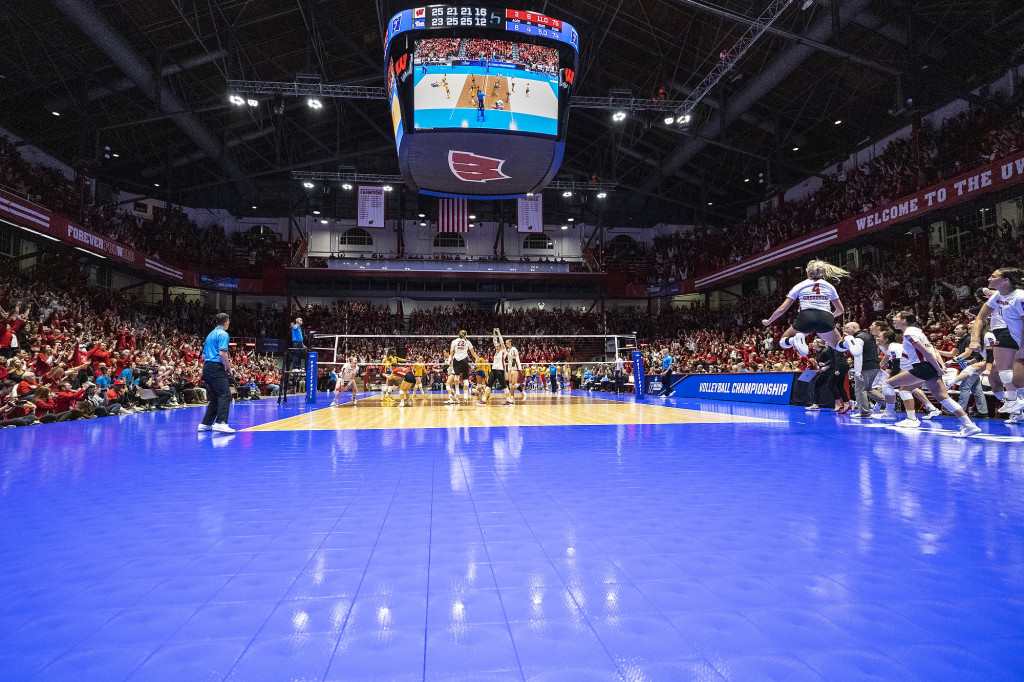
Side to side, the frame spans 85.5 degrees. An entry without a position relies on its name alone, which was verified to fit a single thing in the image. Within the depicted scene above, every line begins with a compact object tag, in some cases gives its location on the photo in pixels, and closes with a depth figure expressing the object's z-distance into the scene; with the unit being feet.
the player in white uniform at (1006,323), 19.62
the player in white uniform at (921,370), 22.79
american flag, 96.78
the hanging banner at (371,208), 91.76
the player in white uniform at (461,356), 44.96
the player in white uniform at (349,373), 53.06
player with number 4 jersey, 24.34
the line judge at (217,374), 27.35
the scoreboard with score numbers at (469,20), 43.60
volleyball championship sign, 49.11
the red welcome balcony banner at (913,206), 48.52
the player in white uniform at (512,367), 50.78
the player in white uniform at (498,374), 47.29
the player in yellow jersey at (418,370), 49.29
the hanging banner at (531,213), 96.07
